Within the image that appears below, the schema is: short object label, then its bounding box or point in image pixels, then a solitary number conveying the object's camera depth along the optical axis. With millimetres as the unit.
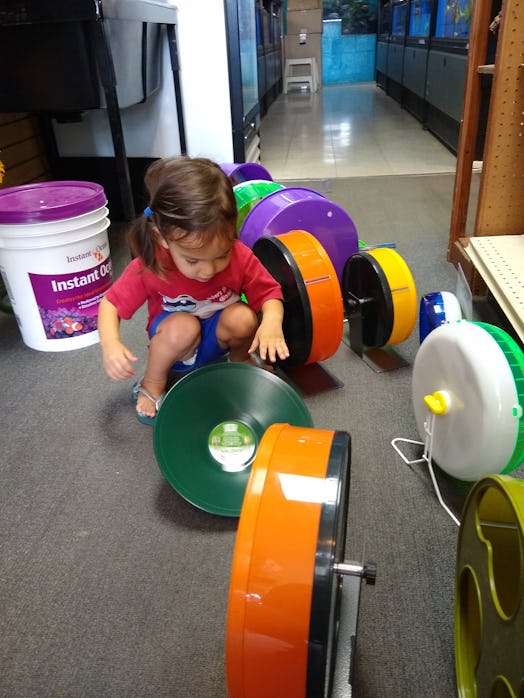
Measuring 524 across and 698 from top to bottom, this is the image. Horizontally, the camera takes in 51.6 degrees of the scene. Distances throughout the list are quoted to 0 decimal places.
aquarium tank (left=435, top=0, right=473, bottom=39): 3105
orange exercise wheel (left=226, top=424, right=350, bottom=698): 495
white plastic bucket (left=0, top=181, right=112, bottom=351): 1298
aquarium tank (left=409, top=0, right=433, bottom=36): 4160
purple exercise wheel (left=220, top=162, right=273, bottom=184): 1989
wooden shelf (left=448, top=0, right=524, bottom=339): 1354
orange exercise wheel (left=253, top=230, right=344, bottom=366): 1121
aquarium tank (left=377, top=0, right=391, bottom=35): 6541
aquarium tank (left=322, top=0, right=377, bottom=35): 8375
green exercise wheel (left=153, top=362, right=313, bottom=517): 909
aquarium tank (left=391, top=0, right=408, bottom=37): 5261
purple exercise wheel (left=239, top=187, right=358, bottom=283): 1440
